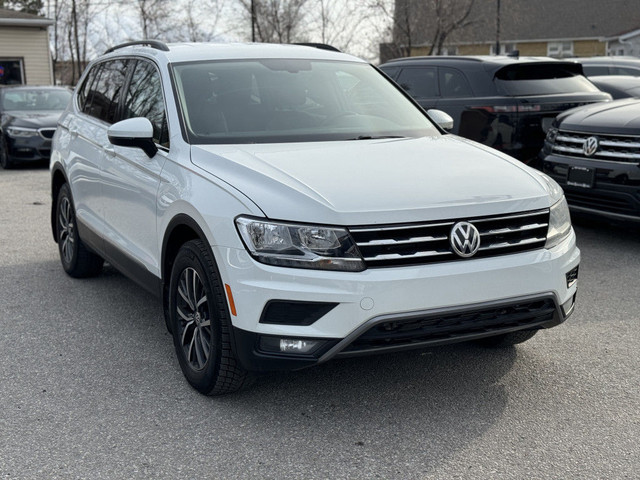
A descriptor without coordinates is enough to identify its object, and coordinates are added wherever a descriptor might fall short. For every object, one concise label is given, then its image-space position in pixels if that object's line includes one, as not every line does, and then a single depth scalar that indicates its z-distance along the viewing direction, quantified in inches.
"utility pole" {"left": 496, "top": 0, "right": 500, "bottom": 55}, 1396.4
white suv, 133.5
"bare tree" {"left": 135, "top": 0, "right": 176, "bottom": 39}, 1529.3
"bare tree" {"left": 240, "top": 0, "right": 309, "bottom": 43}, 1448.1
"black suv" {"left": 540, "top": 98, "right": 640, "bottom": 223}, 270.5
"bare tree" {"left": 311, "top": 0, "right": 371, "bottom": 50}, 1461.6
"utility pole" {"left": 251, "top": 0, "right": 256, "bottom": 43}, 1322.3
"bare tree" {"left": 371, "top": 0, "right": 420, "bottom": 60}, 1336.1
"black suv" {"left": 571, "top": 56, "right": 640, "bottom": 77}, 550.0
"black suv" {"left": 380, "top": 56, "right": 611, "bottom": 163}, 323.0
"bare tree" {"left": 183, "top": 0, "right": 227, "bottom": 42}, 1582.2
